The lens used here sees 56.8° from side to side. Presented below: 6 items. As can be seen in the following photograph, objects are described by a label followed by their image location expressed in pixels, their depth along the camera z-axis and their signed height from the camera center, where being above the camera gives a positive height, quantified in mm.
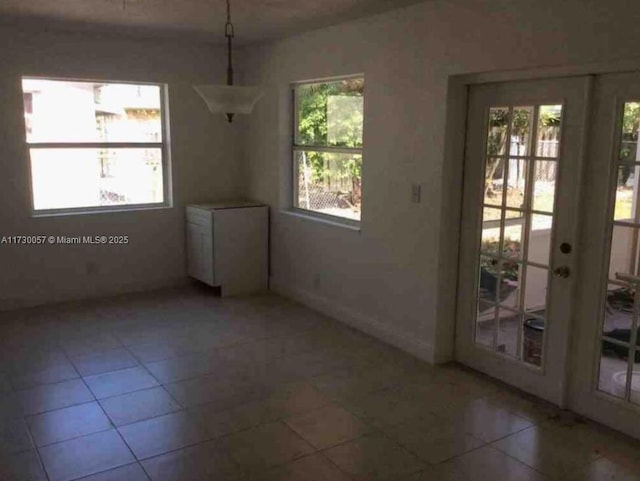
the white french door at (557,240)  2975 -482
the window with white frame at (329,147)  4699 +26
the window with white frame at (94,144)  5117 +22
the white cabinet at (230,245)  5449 -899
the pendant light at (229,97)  2791 +247
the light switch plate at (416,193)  3950 -277
